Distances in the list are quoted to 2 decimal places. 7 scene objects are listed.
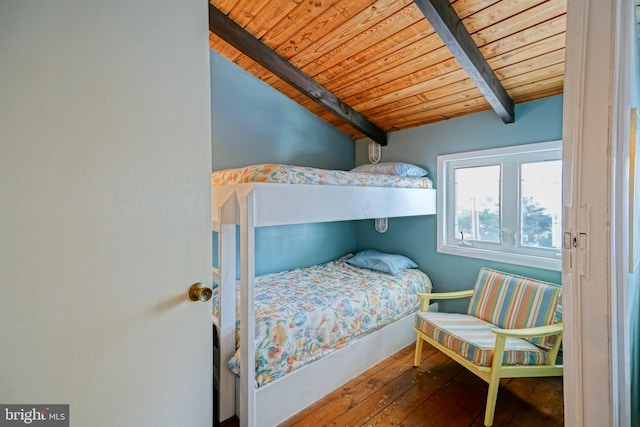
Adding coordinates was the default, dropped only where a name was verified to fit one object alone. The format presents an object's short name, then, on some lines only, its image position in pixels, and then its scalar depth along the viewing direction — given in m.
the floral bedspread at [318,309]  1.58
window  2.15
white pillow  2.52
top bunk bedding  1.49
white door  0.59
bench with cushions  1.58
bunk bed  1.43
